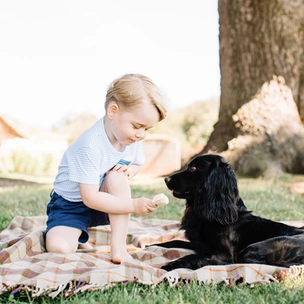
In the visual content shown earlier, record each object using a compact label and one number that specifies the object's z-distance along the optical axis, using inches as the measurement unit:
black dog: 115.7
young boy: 117.4
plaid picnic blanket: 94.5
